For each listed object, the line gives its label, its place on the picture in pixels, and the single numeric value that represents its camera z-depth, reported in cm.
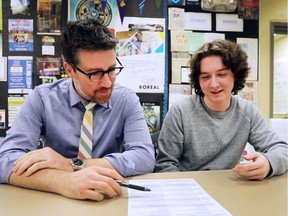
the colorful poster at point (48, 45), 215
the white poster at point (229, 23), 235
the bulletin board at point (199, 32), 228
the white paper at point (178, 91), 228
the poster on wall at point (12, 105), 212
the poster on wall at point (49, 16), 214
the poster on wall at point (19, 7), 212
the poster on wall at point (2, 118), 212
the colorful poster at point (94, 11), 217
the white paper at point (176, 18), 227
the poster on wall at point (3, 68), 211
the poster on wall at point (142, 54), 224
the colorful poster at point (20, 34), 212
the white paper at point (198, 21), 230
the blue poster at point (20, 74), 212
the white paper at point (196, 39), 231
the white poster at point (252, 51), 240
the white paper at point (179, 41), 228
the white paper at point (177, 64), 228
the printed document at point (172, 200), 63
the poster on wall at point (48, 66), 215
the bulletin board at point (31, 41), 212
